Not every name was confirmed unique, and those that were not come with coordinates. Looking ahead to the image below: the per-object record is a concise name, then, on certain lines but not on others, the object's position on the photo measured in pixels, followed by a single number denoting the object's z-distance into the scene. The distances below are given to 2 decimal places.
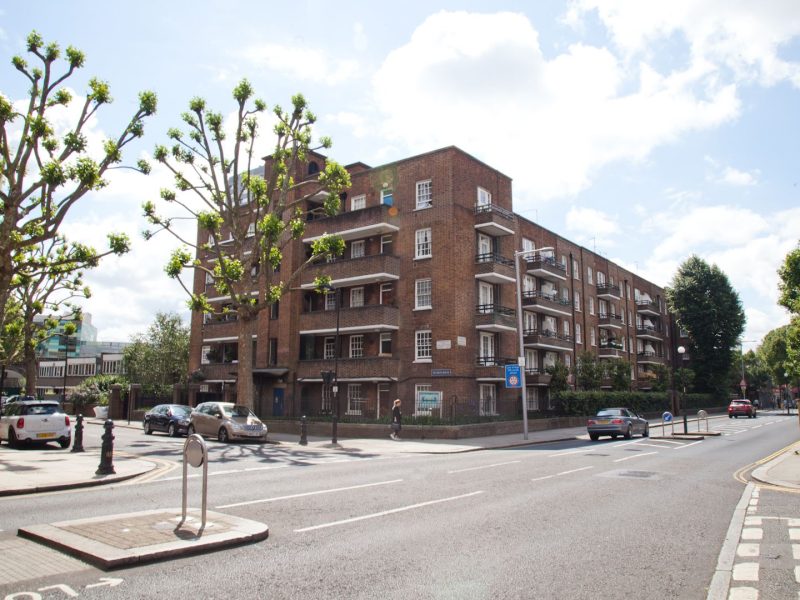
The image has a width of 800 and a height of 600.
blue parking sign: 27.97
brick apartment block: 33.72
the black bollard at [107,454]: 13.52
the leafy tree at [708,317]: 63.69
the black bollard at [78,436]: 18.64
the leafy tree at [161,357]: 55.56
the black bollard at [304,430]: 23.97
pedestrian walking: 27.11
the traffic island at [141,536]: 6.39
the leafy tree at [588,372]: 41.56
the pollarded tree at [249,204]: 26.38
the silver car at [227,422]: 23.55
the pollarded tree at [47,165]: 17.55
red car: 54.75
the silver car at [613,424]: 27.81
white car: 19.64
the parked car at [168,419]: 27.83
